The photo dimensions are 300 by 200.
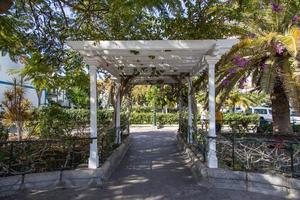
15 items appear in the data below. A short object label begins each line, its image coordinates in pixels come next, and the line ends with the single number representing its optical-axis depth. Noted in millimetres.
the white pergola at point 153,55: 4150
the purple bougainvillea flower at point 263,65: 5859
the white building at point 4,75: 15994
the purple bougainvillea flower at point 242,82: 6227
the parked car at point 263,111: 17752
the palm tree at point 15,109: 7191
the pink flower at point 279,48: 5586
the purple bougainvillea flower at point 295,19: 5667
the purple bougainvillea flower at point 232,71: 5881
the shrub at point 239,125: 8968
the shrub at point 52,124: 6307
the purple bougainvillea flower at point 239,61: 5676
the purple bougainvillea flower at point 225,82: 6044
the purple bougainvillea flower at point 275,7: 5203
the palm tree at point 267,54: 5117
